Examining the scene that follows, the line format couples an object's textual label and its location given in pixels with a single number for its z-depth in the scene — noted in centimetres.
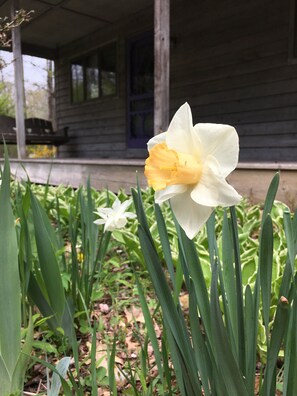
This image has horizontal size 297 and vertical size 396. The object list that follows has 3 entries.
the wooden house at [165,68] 439
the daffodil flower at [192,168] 44
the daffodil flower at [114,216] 111
